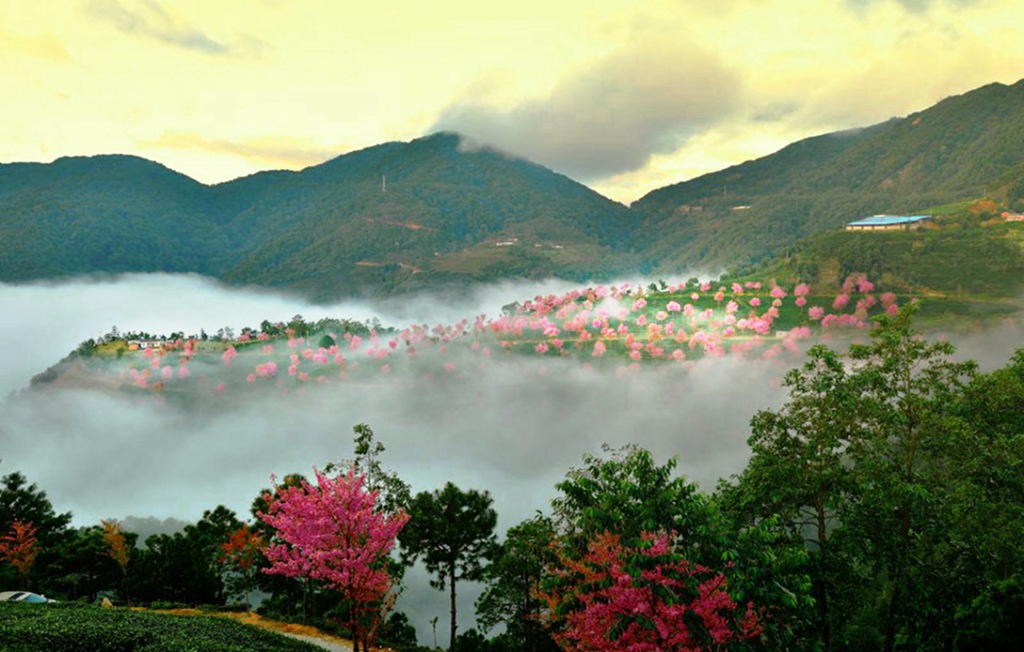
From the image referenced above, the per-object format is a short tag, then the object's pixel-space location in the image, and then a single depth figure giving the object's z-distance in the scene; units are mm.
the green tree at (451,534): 28281
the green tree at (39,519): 37938
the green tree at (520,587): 24125
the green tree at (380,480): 27688
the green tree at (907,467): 15484
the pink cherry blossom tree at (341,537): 17641
